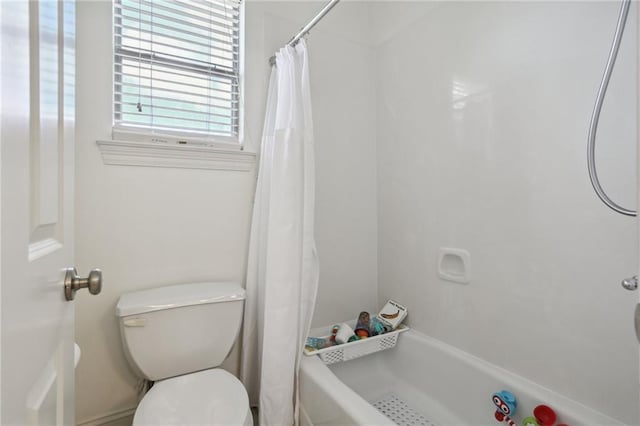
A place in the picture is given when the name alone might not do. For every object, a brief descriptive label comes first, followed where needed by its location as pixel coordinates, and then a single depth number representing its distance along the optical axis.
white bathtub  1.12
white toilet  1.07
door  0.32
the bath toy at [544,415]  1.10
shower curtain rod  1.33
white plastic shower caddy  1.51
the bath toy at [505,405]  1.20
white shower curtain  1.36
